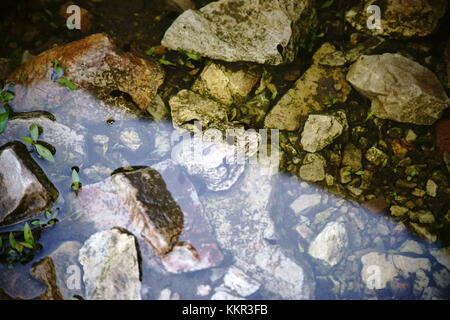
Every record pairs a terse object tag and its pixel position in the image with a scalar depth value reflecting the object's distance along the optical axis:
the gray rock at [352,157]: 2.53
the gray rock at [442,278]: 2.17
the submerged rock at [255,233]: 2.22
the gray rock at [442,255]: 2.23
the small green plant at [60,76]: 2.46
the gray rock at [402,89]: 2.34
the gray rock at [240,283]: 2.18
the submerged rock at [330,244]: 2.28
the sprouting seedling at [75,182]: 2.41
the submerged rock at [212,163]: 2.38
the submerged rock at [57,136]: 2.42
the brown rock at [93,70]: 2.48
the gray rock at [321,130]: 2.50
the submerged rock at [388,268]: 2.21
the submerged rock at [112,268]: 2.07
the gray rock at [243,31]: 2.54
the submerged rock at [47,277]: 2.09
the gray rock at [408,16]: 2.46
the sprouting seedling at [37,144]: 2.36
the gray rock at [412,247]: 2.28
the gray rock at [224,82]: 2.63
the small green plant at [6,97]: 2.46
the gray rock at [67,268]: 2.12
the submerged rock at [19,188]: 2.15
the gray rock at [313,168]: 2.54
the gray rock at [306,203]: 2.49
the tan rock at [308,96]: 2.65
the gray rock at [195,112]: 2.54
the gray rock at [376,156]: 2.51
